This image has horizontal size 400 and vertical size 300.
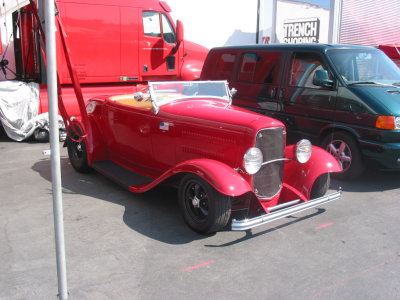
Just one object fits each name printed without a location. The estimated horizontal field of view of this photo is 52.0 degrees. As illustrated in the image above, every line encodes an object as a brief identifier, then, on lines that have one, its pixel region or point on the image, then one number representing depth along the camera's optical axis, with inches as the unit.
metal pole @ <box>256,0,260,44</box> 601.3
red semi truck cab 338.3
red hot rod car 147.6
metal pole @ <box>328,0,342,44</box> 595.2
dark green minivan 209.3
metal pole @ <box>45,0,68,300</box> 84.4
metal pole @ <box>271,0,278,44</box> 597.6
